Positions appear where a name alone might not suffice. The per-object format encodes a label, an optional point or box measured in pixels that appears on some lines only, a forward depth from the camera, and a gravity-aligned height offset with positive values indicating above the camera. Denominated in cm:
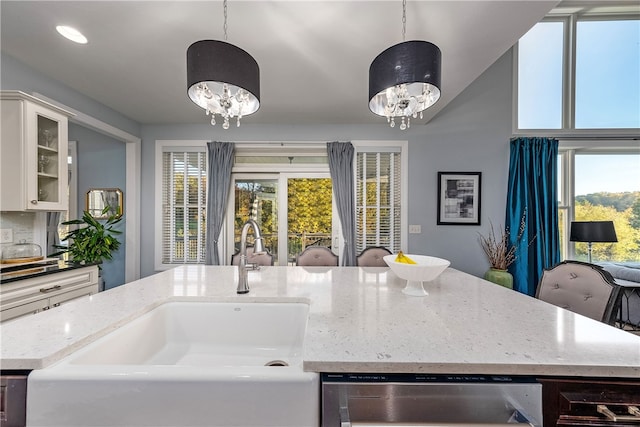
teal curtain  335 +9
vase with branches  314 -51
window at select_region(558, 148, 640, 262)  347 +26
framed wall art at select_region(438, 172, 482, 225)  343 +28
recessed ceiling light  172 +125
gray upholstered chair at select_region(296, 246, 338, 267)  229 -43
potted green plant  299 -41
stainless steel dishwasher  61 -46
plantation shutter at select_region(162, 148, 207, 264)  353 +7
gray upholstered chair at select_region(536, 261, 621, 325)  114 -39
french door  363 +1
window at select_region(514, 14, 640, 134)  347 +204
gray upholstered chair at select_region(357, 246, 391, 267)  230 -43
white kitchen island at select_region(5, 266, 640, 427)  60 -39
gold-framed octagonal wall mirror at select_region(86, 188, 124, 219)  344 +13
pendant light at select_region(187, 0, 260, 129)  116 +69
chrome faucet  118 -18
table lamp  296 -21
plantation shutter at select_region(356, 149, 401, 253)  354 +19
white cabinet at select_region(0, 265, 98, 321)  153 -57
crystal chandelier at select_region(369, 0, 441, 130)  115 +69
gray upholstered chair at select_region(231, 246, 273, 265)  235 -46
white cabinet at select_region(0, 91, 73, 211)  185 +44
